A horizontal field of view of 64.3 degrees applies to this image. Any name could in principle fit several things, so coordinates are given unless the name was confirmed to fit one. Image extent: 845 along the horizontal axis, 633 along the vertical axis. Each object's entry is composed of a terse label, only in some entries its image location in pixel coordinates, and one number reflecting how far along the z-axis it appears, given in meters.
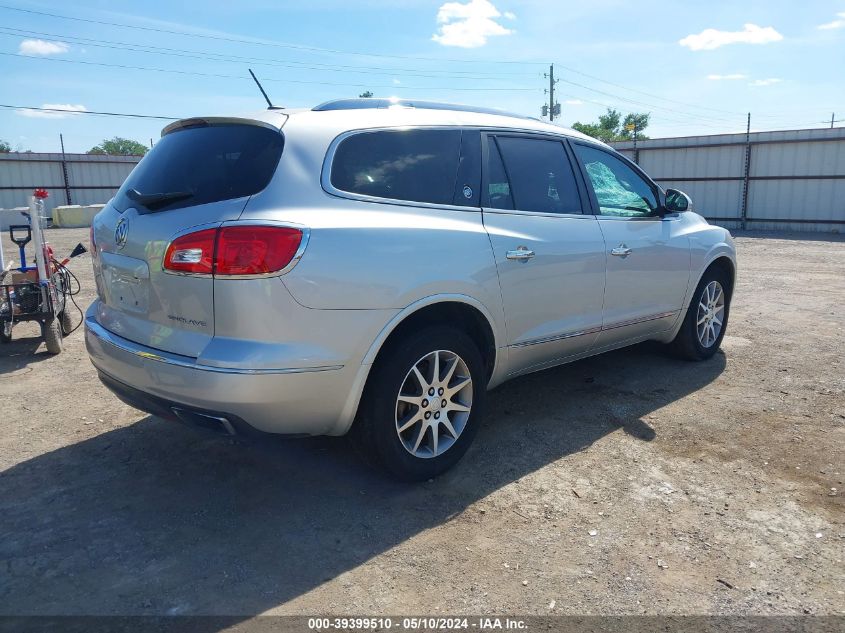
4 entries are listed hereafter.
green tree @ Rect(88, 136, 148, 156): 74.56
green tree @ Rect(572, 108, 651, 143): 76.25
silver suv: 2.82
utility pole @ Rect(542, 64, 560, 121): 47.22
